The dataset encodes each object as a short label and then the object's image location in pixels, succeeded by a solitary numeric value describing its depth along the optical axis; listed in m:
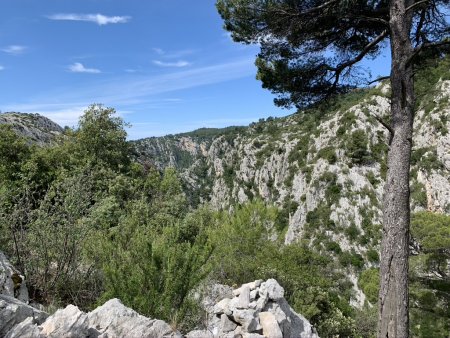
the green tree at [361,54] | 4.87
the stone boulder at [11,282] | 4.69
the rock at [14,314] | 3.46
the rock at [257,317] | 4.43
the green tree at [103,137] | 20.09
